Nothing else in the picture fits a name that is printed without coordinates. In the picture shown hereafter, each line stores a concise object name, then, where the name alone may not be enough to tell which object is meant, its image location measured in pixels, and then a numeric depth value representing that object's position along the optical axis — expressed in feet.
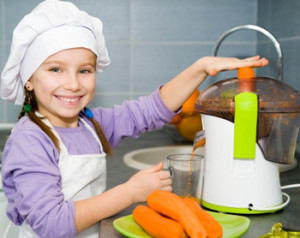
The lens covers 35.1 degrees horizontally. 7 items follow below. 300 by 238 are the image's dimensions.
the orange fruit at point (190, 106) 5.17
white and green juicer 2.86
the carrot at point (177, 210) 2.32
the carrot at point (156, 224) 2.36
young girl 2.94
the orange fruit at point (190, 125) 5.29
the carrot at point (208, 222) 2.37
